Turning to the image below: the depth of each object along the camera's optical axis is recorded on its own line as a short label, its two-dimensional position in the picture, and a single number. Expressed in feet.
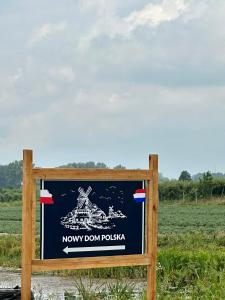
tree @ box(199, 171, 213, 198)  181.47
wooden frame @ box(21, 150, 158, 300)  24.73
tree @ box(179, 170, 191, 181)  241.26
